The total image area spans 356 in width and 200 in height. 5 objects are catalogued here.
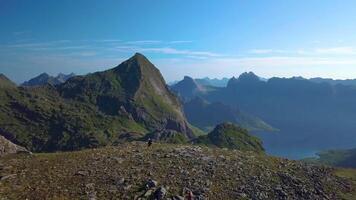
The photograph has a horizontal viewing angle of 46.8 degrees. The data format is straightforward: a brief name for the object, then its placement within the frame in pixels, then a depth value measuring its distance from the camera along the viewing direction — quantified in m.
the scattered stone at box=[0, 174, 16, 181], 40.17
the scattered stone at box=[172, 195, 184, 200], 40.50
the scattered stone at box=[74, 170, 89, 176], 43.31
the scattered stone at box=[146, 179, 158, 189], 42.05
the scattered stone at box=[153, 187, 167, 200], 40.03
